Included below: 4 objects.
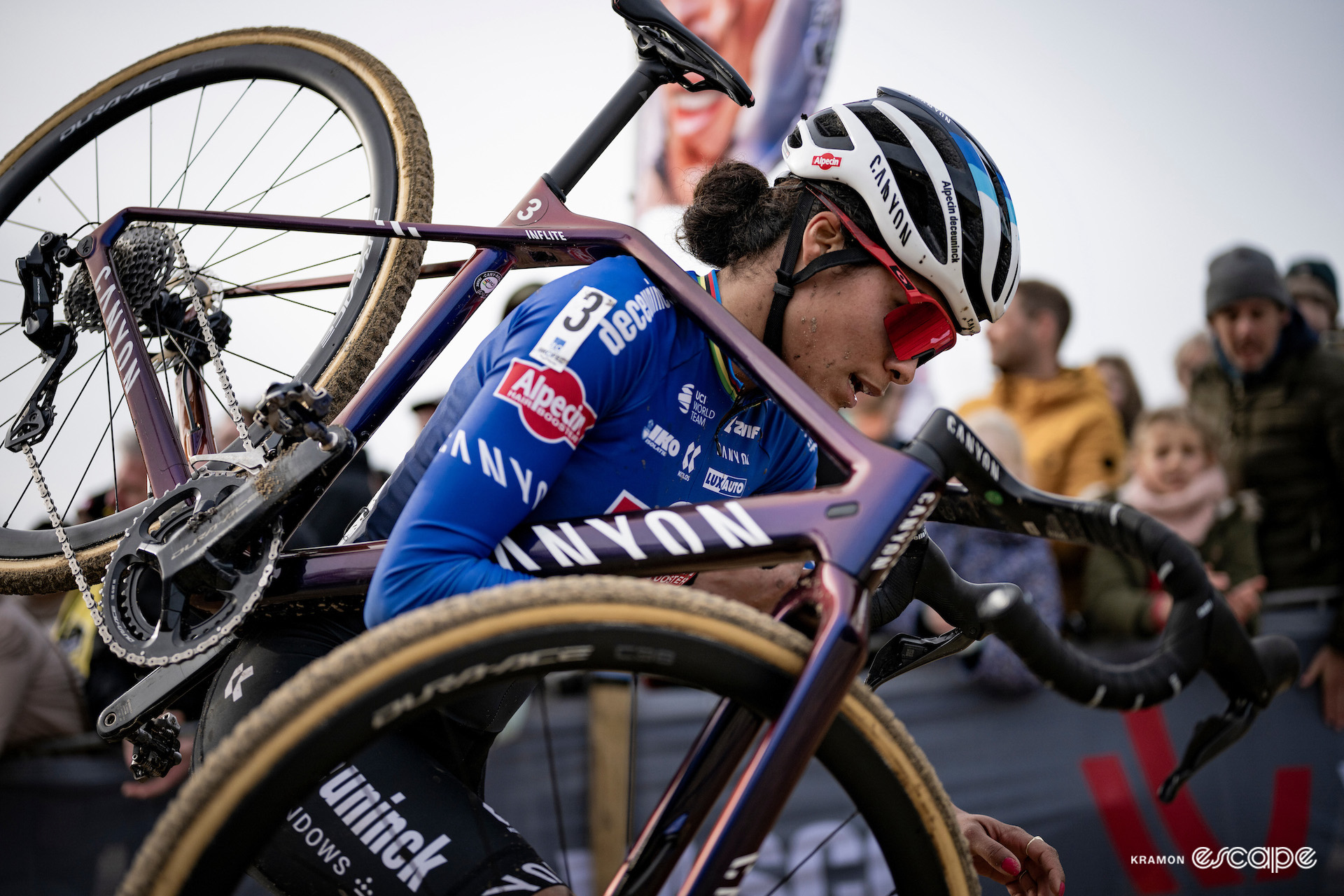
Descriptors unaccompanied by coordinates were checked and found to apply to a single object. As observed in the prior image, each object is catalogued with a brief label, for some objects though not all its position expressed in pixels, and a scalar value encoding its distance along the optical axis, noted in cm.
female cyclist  146
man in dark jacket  502
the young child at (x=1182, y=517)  481
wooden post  414
